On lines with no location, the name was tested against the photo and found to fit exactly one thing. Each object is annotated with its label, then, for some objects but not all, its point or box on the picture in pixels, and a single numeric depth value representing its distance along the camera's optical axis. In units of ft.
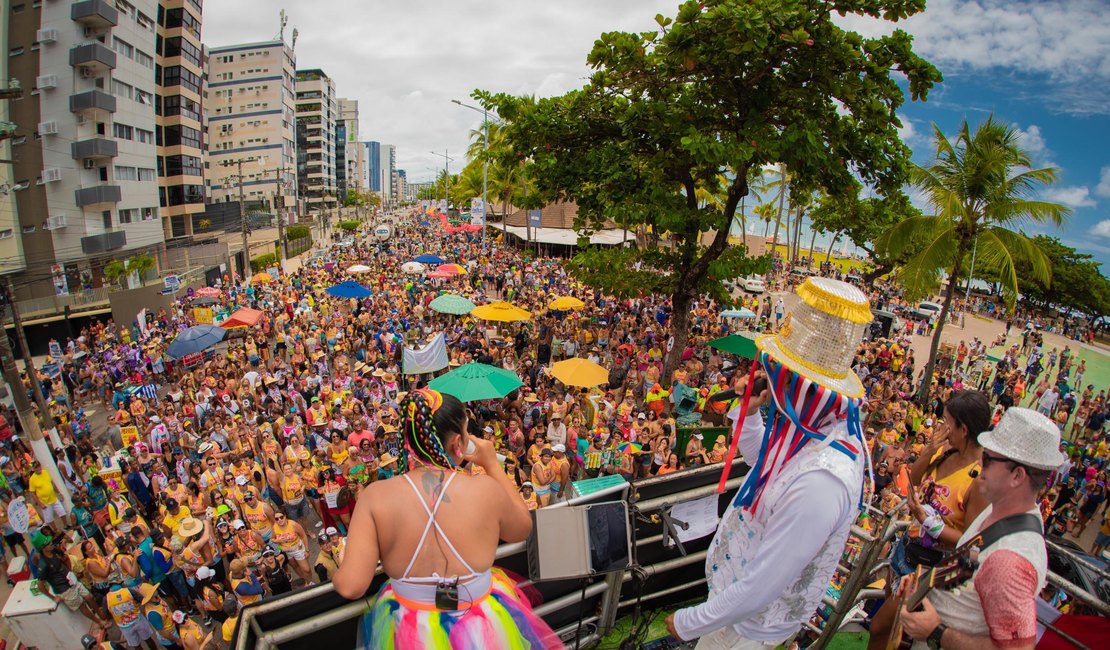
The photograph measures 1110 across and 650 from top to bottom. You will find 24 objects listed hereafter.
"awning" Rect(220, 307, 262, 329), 45.75
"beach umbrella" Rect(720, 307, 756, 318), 59.57
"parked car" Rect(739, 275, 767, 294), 98.63
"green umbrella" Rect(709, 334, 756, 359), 41.01
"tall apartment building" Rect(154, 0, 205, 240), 124.98
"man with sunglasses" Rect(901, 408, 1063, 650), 5.36
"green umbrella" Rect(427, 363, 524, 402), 29.14
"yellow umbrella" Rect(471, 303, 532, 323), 48.42
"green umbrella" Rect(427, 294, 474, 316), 51.29
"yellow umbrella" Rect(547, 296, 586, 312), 54.44
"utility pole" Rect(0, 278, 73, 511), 27.66
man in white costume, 5.39
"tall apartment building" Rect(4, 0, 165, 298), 86.48
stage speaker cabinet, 7.55
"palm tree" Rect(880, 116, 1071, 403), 35.65
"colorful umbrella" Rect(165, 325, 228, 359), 39.88
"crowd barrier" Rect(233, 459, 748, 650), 6.57
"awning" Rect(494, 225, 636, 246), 128.77
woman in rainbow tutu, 5.79
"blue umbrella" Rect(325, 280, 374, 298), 56.08
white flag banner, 37.68
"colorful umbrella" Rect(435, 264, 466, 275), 74.18
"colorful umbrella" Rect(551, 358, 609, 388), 33.86
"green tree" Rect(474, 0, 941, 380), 28.55
